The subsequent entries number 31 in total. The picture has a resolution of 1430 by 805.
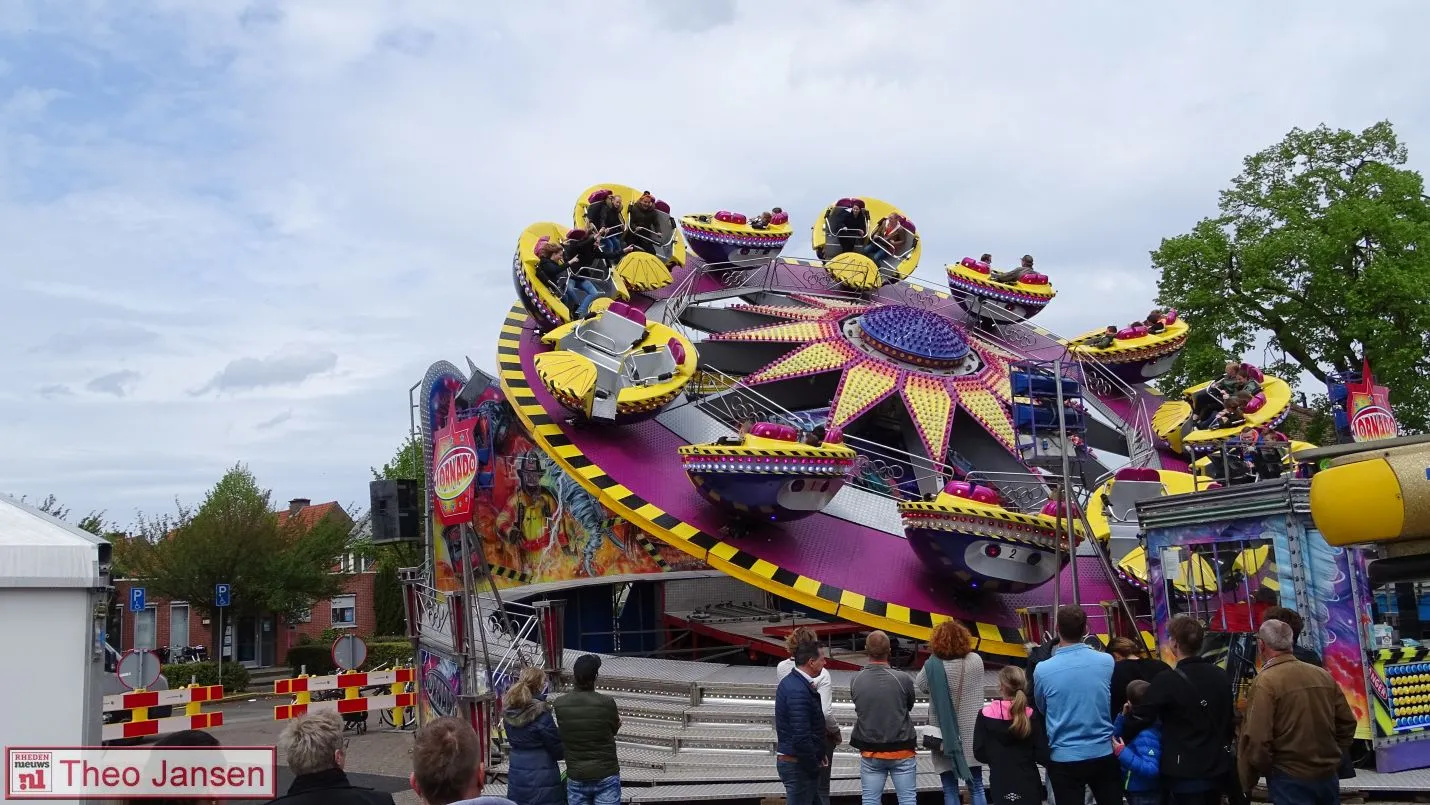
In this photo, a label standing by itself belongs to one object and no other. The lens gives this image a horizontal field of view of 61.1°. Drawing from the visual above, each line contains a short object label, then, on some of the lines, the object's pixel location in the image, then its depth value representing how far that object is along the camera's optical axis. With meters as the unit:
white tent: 6.14
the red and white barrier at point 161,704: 14.07
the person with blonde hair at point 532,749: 6.84
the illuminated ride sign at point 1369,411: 15.12
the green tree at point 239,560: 32.22
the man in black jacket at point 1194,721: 5.91
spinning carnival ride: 12.30
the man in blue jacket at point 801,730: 6.97
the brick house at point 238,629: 36.75
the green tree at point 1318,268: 23.47
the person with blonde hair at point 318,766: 3.74
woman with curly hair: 7.11
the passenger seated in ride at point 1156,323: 18.41
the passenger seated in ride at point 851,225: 19.95
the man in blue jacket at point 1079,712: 6.12
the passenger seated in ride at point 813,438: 12.97
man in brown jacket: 5.41
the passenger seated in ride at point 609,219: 17.56
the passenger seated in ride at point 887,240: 19.80
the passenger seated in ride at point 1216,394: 15.70
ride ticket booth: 9.08
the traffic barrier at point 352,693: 16.84
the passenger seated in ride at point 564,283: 15.47
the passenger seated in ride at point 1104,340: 18.25
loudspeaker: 16.39
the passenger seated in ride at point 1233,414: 15.40
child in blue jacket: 6.08
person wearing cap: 7.04
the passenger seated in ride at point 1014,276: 19.52
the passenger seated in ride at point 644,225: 18.06
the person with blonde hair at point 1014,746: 6.34
